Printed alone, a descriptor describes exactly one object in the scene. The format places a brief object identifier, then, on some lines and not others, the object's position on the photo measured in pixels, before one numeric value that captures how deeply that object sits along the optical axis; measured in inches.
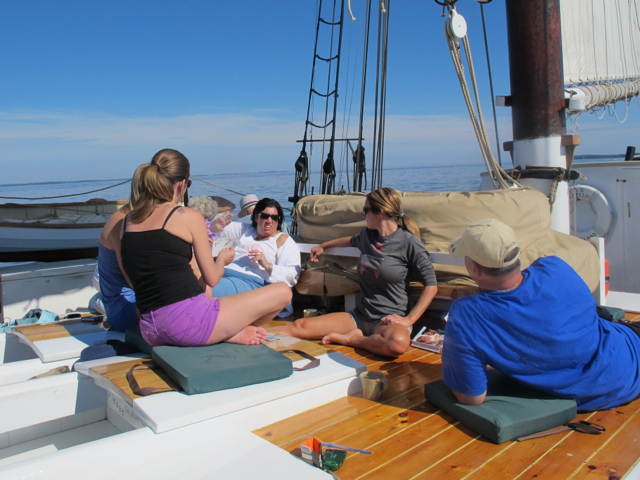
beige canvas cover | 132.6
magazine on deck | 124.7
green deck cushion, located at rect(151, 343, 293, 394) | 82.5
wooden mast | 162.9
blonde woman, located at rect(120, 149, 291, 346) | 92.1
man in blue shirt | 74.0
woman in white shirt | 149.0
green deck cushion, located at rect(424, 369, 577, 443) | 74.3
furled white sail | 253.3
